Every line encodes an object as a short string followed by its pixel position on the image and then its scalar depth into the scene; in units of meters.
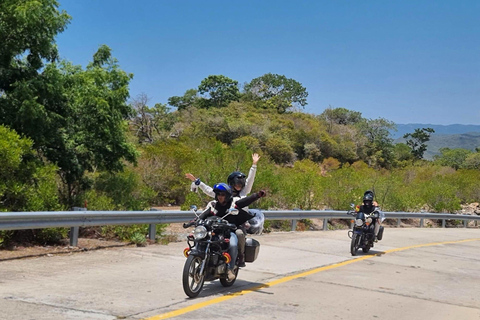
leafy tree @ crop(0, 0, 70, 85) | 14.57
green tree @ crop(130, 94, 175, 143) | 58.86
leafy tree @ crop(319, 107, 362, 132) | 95.19
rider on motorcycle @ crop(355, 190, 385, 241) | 15.56
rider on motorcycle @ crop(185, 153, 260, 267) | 8.82
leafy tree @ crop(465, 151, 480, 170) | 80.75
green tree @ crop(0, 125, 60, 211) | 11.70
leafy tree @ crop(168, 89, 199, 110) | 94.50
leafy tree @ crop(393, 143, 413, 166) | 85.22
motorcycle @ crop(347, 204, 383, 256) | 14.79
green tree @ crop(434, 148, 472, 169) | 84.37
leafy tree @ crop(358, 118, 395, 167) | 77.81
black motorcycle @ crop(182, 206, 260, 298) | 7.85
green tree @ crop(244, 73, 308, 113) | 98.31
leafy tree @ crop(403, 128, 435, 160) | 96.75
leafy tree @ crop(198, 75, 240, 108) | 92.69
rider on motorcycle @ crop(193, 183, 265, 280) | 8.45
